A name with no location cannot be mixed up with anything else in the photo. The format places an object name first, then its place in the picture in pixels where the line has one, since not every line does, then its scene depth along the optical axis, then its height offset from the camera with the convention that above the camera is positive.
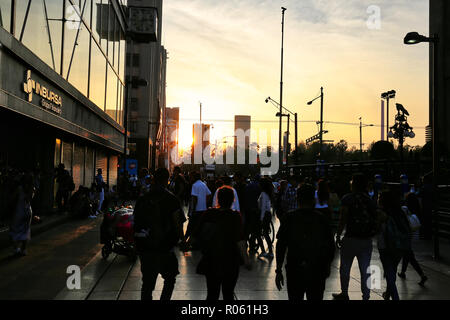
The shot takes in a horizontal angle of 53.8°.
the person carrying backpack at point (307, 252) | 4.55 -0.76
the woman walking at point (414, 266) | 7.55 -1.52
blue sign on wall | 42.78 +0.97
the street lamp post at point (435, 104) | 10.92 +1.97
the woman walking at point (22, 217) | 9.96 -0.93
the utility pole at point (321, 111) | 45.66 +7.11
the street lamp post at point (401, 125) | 27.14 +3.46
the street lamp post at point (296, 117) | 36.76 +5.18
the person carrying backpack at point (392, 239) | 6.00 -0.82
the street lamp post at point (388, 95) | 42.46 +8.30
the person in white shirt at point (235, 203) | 9.95 -0.50
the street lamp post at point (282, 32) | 47.53 +15.86
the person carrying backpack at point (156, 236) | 5.08 -0.68
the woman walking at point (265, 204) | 10.56 -0.61
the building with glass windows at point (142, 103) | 62.03 +11.12
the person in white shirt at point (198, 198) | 10.67 -0.51
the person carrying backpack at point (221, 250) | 4.67 -0.77
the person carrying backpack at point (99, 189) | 20.73 -0.58
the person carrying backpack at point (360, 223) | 5.79 -0.57
